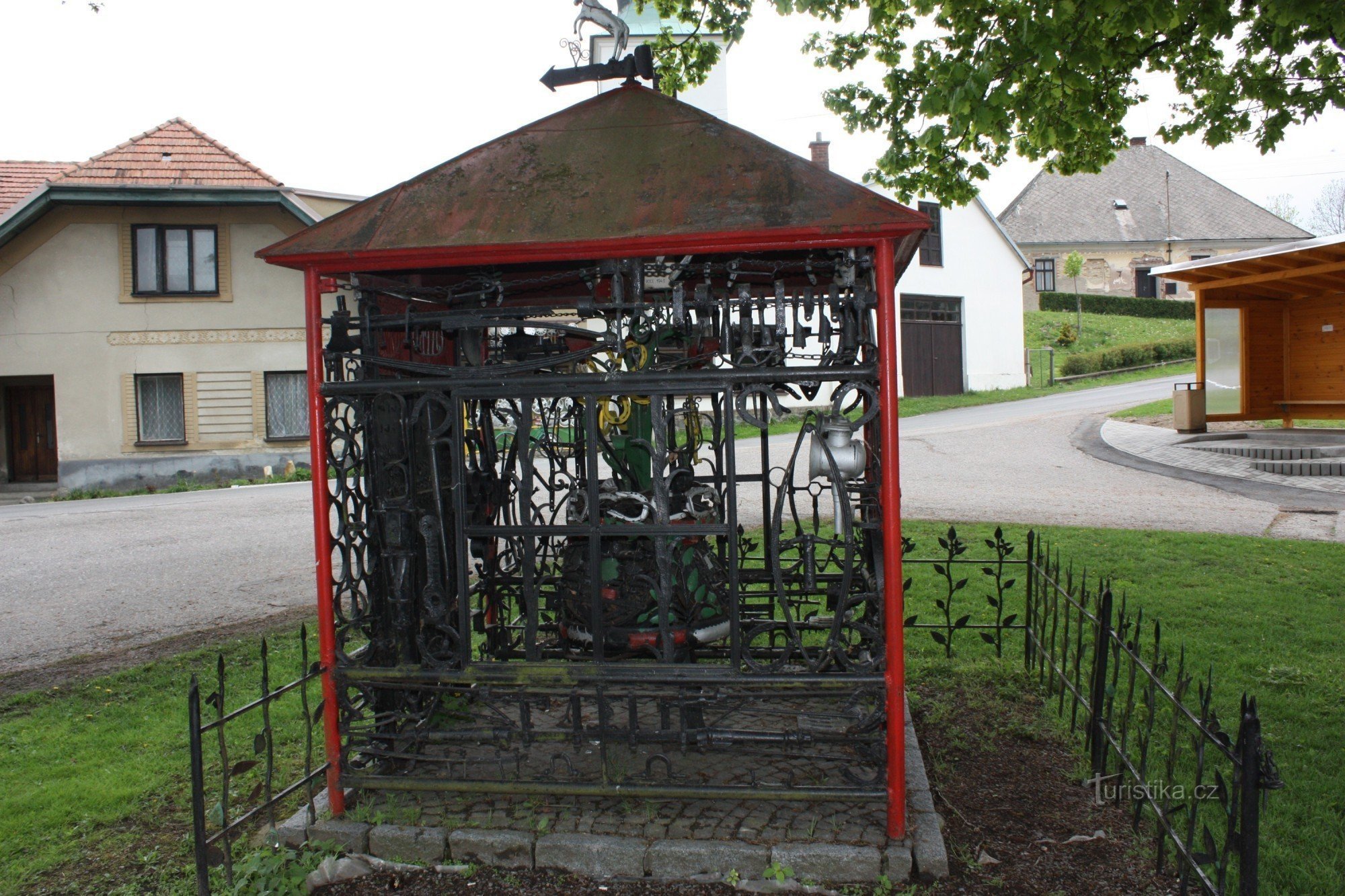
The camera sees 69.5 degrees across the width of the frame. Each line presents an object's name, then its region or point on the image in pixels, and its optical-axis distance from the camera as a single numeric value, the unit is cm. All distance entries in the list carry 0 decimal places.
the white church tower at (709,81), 2964
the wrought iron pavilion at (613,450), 386
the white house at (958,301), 2870
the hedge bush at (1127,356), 3123
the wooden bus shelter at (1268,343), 1645
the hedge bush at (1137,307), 4203
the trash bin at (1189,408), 1684
